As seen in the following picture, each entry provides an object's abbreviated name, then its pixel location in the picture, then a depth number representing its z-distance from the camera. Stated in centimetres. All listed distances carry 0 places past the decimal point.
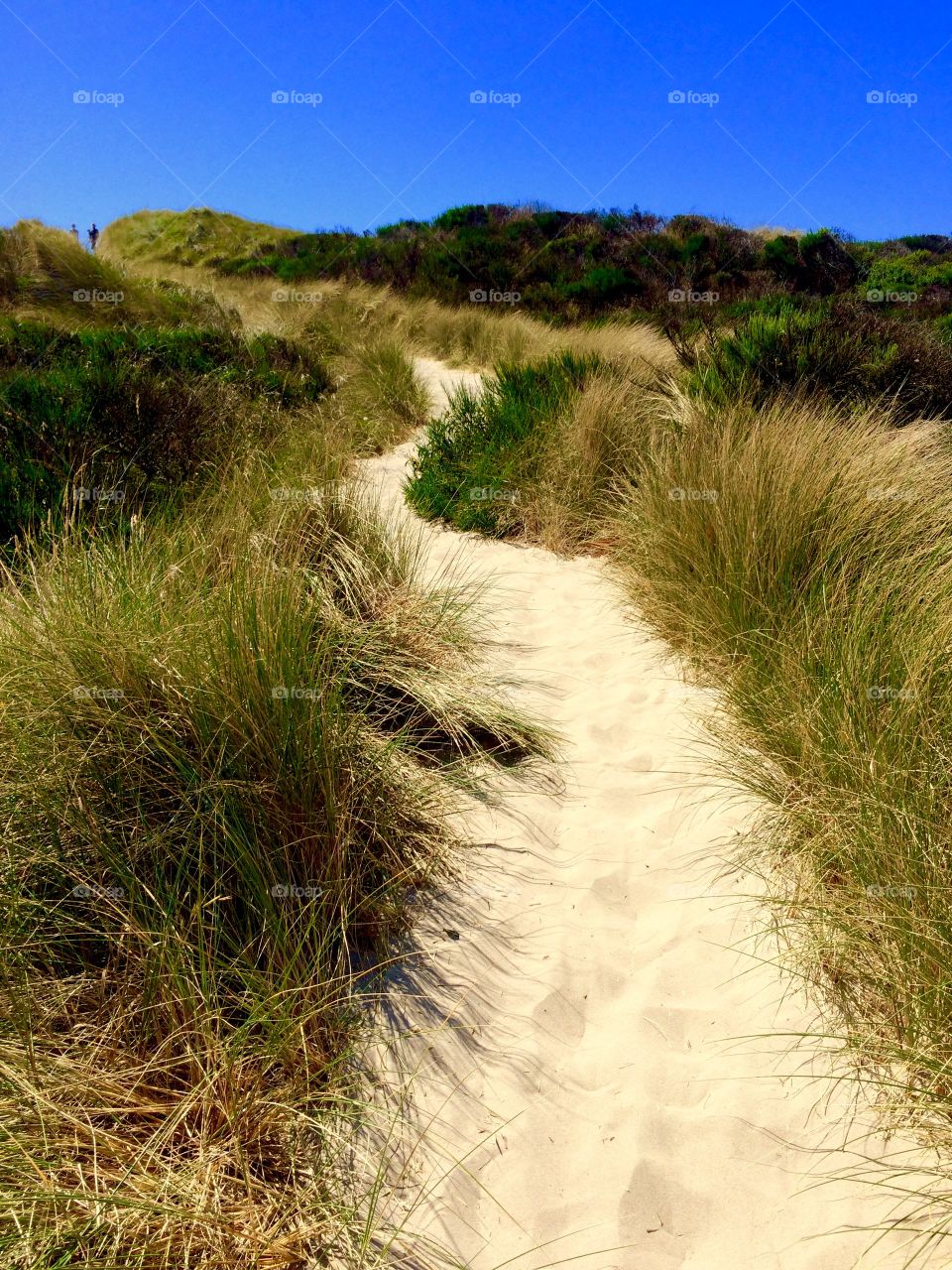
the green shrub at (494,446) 586
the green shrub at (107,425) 440
